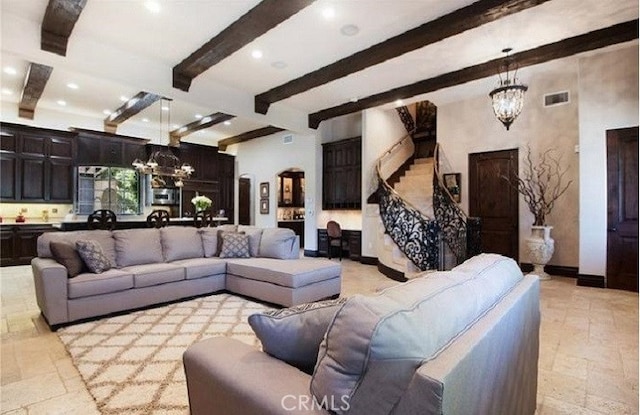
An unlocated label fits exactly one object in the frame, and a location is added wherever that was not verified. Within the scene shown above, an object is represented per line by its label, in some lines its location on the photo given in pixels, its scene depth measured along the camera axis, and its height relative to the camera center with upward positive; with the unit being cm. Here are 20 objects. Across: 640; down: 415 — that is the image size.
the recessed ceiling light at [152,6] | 364 +229
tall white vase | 553 -61
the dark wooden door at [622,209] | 479 +2
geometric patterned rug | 206 -116
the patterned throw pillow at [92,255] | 356 -49
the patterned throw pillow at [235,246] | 477 -52
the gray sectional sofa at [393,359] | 84 -43
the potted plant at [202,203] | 669 +15
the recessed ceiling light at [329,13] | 375 +229
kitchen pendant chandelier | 633 +89
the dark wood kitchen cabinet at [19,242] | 652 -64
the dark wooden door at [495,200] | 641 +21
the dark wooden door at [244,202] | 1105 +29
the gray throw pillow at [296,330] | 116 -44
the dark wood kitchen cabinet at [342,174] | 792 +91
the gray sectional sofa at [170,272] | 332 -72
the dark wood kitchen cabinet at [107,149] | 770 +152
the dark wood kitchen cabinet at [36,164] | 673 +99
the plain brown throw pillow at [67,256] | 342 -47
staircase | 543 -42
